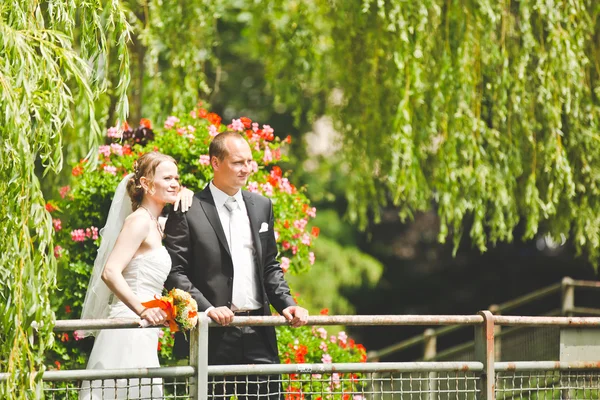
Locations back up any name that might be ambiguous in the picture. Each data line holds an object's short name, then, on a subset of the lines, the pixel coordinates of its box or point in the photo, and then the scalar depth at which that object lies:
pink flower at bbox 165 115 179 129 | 14.77
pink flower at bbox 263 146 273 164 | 14.70
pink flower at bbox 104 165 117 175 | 13.98
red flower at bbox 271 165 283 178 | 14.85
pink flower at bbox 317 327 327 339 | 15.12
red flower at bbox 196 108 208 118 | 14.96
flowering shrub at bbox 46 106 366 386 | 13.73
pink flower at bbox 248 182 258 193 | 14.23
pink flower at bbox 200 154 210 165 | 14.03
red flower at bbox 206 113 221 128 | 14.92
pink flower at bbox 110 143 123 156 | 14.14
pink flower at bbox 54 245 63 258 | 13.77
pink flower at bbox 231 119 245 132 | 14.61
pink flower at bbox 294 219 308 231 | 14.62
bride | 10.46
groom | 10.41
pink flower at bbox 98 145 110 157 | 14.17
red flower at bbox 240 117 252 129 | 14.65
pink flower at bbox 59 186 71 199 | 14.76
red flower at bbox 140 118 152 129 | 14.92
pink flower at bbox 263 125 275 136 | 14.88
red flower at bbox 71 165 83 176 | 14.47
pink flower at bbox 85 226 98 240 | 13.78
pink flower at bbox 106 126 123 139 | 13.92
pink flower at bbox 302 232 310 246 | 14.69
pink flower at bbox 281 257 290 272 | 14.21
